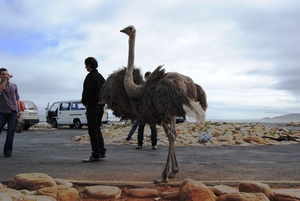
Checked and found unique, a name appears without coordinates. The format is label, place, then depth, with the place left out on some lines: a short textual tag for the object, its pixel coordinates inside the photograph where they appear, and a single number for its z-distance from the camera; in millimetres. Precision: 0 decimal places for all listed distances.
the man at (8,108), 8789
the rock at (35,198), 4172
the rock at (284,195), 4484
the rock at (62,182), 5395
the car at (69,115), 27062
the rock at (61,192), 4574
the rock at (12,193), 4492
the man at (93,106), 8125
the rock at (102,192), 4801
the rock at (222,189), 4805
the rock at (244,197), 4309
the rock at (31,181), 5148
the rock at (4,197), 4184
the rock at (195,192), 4418
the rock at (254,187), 4855
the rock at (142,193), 4895
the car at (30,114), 23141
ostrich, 5594
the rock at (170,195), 4699
